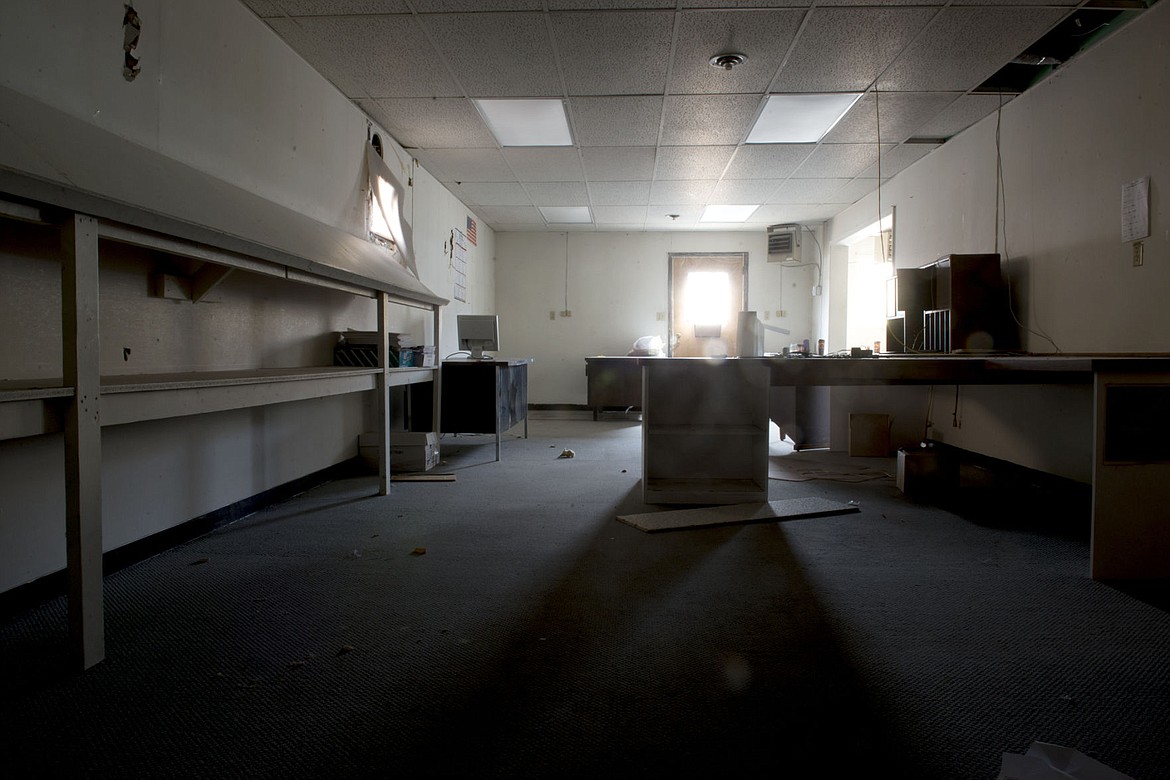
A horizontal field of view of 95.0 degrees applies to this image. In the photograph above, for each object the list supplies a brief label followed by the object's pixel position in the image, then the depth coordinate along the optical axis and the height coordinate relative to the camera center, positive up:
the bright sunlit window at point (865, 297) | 6.41 +0.93
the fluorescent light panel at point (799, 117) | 3.60 +1.85
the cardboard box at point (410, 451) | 3.60 -0.50
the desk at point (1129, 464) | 1.81 -0.31
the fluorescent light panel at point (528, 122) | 3.72 +1.88
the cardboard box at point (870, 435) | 4.27 -0.49
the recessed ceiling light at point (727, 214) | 6.23 +1.94
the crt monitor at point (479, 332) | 4.52 +0.38
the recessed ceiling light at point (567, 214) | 6.33 +1.98
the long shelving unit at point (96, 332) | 1.19 +0.11
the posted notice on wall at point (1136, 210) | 2.49 +0.77
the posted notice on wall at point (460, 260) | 5.73 +1.27
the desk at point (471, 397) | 3.96 -0.16
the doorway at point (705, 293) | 7.45 +1.15
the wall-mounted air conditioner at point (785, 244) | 6.91 +1.69
